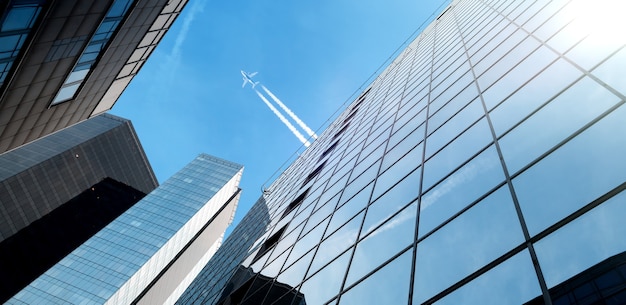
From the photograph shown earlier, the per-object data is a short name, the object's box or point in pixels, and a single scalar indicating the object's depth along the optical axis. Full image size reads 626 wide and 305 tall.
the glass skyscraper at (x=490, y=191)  5.68
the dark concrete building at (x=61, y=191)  106.12
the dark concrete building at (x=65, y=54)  17.12
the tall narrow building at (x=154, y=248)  87.19
